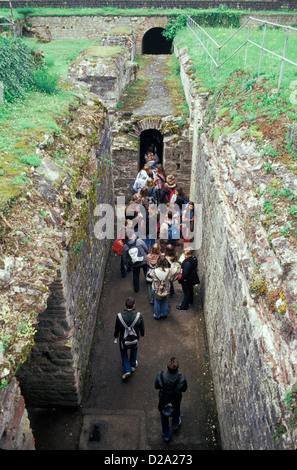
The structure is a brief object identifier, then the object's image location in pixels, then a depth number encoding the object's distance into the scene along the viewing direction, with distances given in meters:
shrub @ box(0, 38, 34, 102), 6.96
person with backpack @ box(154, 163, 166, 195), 10.66
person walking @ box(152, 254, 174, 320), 7.07
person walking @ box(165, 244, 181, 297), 7.36
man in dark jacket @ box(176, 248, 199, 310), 7.37
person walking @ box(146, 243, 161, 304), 7.76
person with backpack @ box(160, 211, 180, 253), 8.95
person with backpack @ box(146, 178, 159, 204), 9.73
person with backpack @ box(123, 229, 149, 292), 7.87
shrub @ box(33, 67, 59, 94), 8.00
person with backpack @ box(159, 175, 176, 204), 10.09
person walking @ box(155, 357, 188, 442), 4.97
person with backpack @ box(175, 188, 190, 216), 9.77
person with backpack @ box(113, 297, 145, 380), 5.86
